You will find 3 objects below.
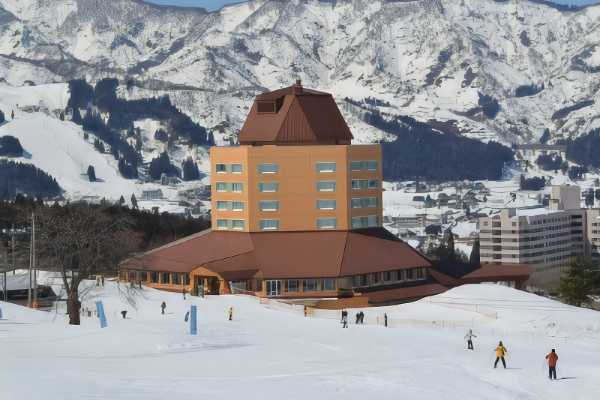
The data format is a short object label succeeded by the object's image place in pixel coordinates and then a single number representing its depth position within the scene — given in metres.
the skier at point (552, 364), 76.35
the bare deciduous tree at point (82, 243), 103.72
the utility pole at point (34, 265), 112.06
